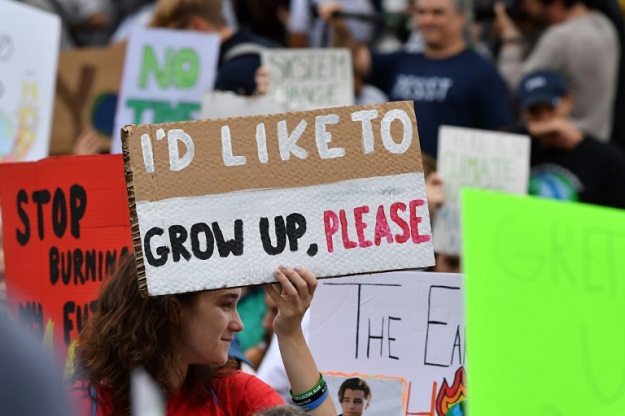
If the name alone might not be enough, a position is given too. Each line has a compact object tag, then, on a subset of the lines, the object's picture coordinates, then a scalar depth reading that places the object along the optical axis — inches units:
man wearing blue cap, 475.2
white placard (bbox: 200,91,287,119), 400.2
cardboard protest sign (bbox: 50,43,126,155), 485.7
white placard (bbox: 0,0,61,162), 397.1
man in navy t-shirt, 506.9
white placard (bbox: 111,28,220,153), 456.1
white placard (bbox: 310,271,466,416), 251.3
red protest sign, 273.6
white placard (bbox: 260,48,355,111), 494.0
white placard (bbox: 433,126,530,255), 457.1
